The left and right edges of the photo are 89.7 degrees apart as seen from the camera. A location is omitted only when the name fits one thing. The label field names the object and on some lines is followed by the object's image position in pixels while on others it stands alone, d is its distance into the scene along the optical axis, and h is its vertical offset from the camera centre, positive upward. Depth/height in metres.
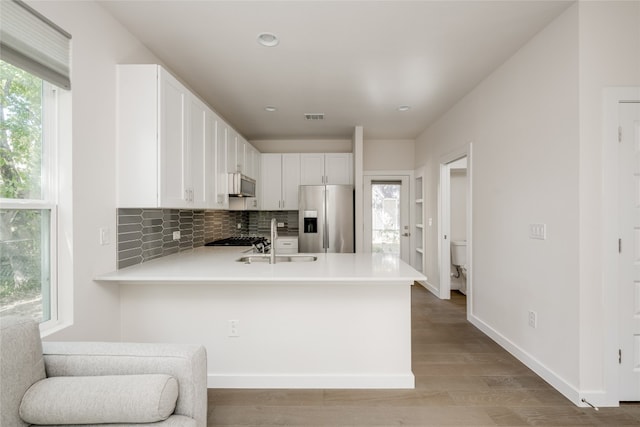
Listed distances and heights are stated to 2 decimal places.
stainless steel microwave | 3.48 +0.31
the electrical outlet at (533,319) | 2.48 -0.84
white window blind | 1.46 +0.85
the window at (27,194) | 1.55 +0.10
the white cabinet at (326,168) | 5.36 +0.74
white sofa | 1.16 -0.65
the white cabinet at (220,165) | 3.18 +0.50
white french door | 5.81 -0.07
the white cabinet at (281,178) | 5.38 +0.58
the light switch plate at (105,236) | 2.08 -0.15
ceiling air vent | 4.30 +1.32
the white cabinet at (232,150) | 3.58 +0.73
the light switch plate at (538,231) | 2.38 -0.15
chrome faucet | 2.56 -0.23
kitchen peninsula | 2.27 -0.81
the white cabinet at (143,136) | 2.18 +0.53
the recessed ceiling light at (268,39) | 2.43 +1.34
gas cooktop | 4.07 -0.37
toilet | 5.03 -0.66
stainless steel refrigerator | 4.90 -0.11
